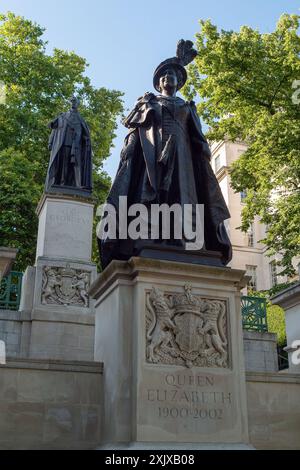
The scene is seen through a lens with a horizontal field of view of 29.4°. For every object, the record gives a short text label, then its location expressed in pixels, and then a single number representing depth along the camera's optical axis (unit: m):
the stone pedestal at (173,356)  6.13
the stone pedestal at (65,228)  14.27
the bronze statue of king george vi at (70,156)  15.47
